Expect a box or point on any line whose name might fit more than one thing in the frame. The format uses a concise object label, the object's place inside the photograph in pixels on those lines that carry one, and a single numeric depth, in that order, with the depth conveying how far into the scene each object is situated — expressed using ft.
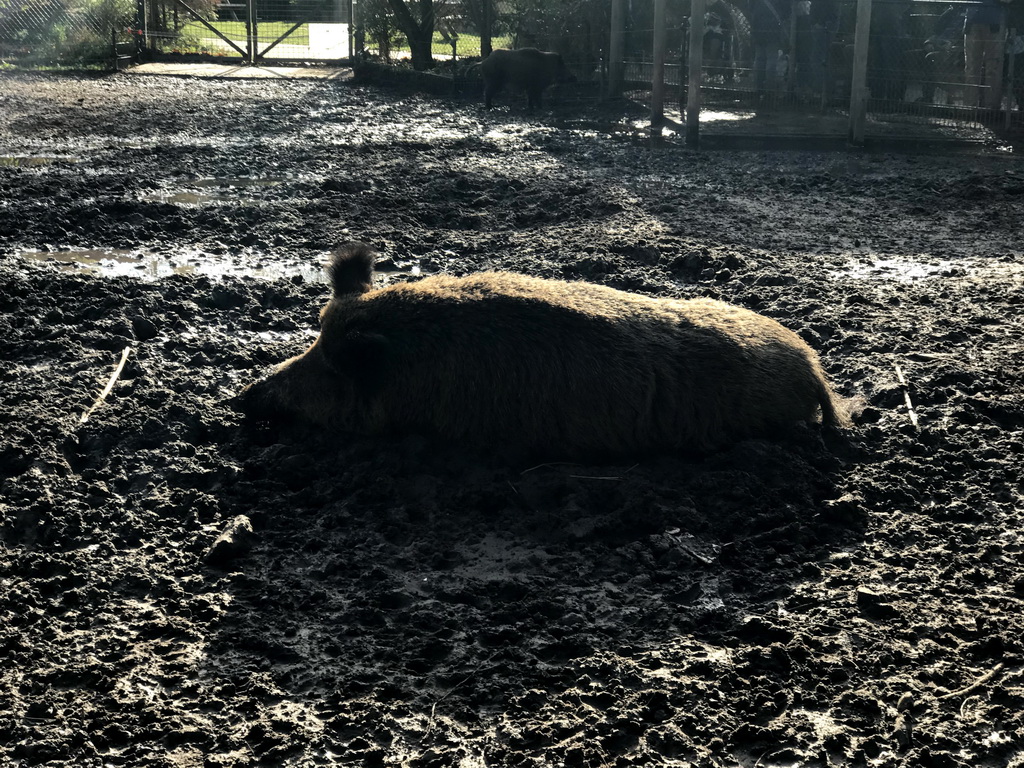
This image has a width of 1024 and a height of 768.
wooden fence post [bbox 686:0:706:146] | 42.91
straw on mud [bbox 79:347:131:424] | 16.24
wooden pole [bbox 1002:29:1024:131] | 42.72
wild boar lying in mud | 14.78
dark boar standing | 56.80
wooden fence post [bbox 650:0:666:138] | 46.88
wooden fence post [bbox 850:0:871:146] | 41.60
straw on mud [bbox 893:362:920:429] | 16.25
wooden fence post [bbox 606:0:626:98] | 57.36
